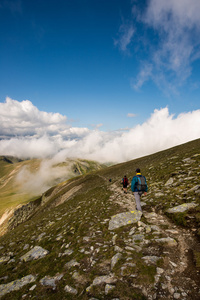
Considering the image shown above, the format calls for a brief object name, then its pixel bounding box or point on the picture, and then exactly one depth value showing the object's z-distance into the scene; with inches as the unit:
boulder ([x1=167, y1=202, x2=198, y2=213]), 363.6
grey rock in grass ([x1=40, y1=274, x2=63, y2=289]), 240.6
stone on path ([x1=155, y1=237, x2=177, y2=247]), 266.4
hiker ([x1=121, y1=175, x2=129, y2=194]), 831.7
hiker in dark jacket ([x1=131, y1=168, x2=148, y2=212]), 465.7
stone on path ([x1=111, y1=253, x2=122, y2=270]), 245.9
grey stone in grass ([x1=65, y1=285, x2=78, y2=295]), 207.3
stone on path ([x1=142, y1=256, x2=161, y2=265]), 228.2
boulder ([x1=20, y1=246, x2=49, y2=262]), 362.2
